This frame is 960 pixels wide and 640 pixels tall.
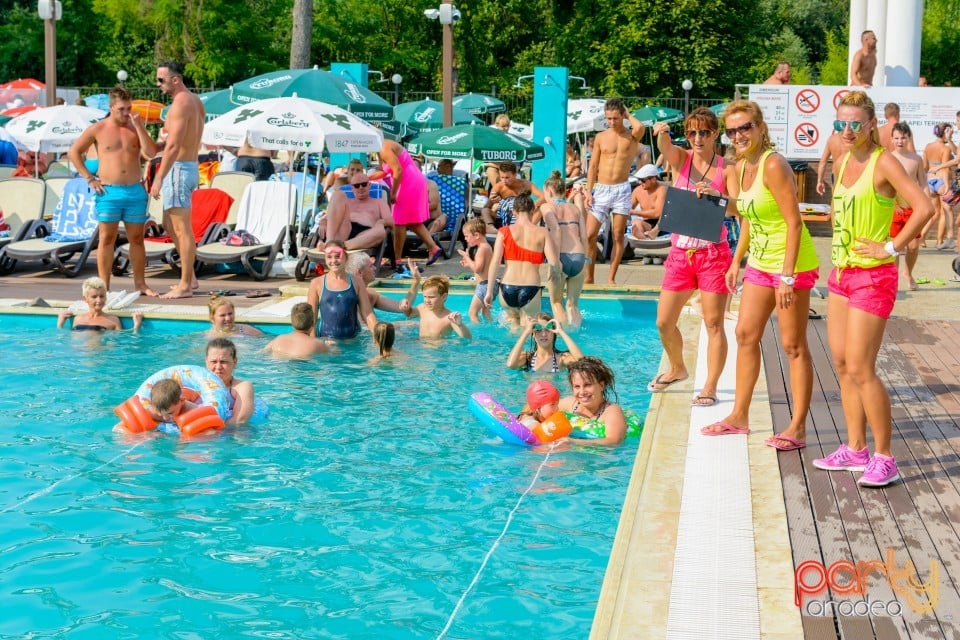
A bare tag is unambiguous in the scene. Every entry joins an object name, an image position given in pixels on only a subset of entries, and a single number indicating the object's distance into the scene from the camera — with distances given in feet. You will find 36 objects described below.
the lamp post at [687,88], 94.22
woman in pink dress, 44.86
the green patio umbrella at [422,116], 76.79
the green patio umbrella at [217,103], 58.75
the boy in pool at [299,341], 30.15
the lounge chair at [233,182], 47.39
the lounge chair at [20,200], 46.47
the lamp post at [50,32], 61.62
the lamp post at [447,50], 58.34
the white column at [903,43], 64.49
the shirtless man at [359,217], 41.14
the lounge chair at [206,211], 43.80
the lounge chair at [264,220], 41.81
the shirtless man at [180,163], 34.78
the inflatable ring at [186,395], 22.95
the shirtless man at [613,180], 37.91
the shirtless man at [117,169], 35.04
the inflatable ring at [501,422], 22.22
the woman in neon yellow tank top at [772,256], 18.03
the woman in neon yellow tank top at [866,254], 15.89
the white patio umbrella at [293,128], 40.45
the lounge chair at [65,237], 41.47
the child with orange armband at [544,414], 22.09
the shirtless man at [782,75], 62.39
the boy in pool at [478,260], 34.81
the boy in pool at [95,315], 32.19
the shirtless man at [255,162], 56.80
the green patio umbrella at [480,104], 88.74
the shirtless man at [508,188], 40.27
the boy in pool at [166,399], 22.40
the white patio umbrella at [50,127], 56.13
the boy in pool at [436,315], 32.50
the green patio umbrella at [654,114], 90.48
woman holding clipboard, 21.72
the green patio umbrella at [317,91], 49.52
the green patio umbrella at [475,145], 48.24
